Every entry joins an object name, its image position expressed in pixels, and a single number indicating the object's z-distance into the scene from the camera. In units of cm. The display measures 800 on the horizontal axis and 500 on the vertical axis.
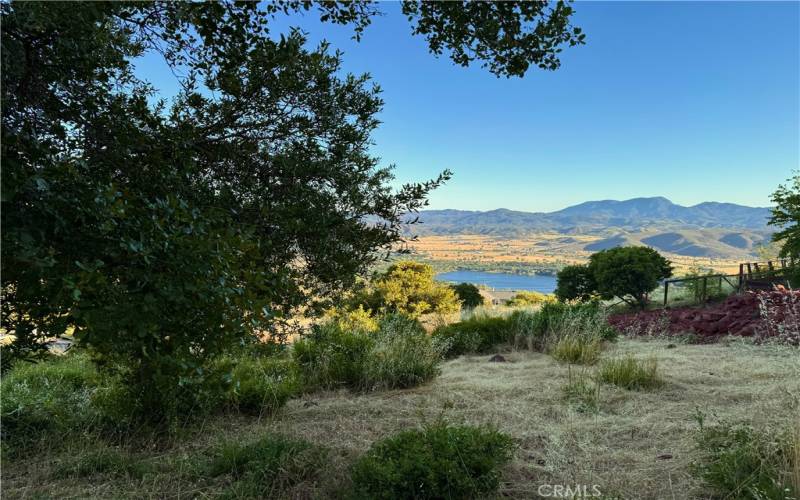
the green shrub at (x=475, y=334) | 806
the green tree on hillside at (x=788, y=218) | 1121
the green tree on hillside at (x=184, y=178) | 177
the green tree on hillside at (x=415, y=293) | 1636
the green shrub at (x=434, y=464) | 241
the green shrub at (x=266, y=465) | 269
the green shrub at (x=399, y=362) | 533
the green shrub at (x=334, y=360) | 544
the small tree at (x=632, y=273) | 1602
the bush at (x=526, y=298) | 2206
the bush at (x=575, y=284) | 1800
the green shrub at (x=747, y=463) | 233
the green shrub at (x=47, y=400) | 369
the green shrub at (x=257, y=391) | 430
